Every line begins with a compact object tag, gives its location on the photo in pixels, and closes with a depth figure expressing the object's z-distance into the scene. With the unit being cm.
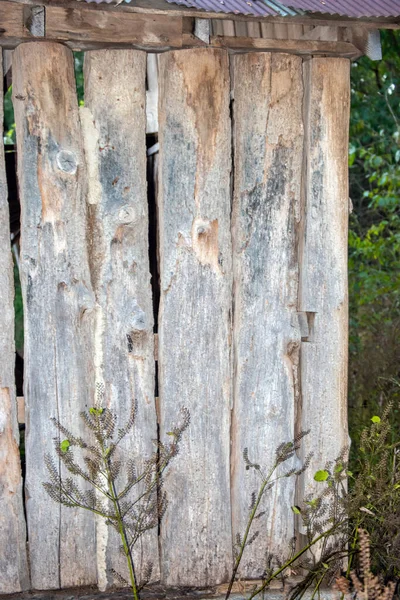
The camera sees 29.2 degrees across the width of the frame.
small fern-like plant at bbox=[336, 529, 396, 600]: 240
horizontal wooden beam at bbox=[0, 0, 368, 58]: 318
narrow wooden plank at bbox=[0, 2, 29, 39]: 317
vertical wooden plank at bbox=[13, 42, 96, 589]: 327
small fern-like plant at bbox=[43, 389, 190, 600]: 310
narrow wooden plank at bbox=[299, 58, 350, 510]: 353
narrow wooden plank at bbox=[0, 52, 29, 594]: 329
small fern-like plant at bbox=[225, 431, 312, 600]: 339
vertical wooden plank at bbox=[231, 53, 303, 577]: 347
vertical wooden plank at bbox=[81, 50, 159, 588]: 334
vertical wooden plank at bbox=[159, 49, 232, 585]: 339
